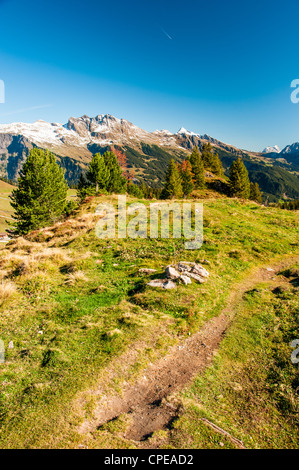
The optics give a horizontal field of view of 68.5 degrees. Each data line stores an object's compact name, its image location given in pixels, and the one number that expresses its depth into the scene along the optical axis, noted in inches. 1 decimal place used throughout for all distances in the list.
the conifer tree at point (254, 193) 4075.3
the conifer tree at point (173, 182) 2696.9
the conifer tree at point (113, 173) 2309.3
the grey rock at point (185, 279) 557.1
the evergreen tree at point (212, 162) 3580.2
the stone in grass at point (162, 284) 533.2
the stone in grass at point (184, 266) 611.8
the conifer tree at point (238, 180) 2719.0
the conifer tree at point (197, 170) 3009.4
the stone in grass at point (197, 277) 577.3
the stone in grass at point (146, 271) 621.0
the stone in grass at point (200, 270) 607.2
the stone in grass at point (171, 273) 566.3
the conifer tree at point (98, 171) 2018.2
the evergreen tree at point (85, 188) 2064.7
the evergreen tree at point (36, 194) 1502.2
